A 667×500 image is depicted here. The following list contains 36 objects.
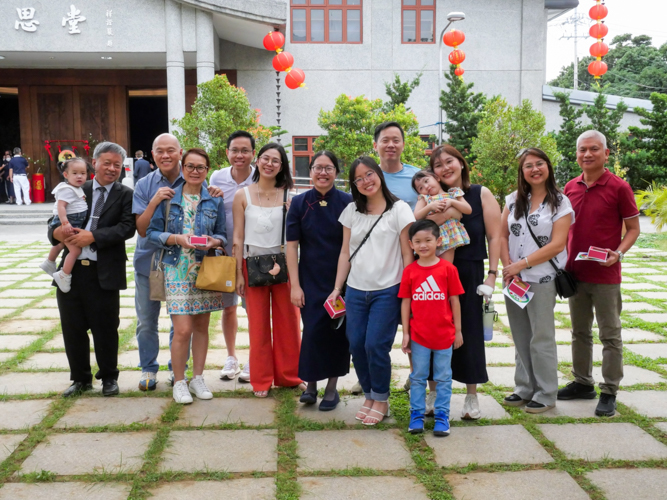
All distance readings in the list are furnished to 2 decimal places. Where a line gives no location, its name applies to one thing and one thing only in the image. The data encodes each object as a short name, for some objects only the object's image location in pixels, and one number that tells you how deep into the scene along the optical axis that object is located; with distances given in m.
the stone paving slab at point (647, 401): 3.83
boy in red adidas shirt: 3.49
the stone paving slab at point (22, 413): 3.67
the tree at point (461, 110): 18.48
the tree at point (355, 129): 14.45
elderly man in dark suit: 4.10
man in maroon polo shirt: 3.85
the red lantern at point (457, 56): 16.92
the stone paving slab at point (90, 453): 3.08
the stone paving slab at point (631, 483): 2.79
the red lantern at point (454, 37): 15.57
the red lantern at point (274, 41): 14.70
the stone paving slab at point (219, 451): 3.10
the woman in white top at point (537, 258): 3.75
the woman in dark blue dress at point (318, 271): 3.92
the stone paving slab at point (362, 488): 2.80
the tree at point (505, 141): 12.88
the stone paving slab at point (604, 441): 3.21
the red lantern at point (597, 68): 15.80
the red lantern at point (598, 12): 14.45
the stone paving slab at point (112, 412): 3.70
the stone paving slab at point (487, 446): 3.17
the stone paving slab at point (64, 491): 2.80
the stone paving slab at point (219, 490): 2.81
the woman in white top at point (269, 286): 4.12
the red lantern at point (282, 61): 14.42
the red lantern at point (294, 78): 14.49
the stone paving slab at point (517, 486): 2.80
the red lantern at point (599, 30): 14.91
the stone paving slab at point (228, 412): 3.71
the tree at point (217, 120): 11.84
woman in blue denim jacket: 4.00
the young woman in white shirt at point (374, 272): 3.62
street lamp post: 15.15
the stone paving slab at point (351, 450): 3.13
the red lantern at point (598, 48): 15.12
